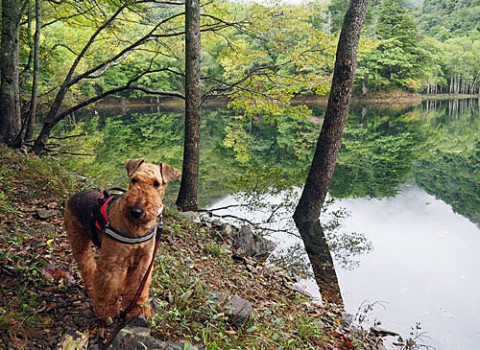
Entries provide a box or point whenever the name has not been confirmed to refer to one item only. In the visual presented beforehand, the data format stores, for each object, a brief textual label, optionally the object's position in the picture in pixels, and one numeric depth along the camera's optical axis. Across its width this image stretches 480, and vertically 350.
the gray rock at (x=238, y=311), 2.73
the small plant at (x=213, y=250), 4.41
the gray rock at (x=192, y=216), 5.40
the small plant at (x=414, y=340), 3.70
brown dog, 1.90
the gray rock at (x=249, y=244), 5.29
